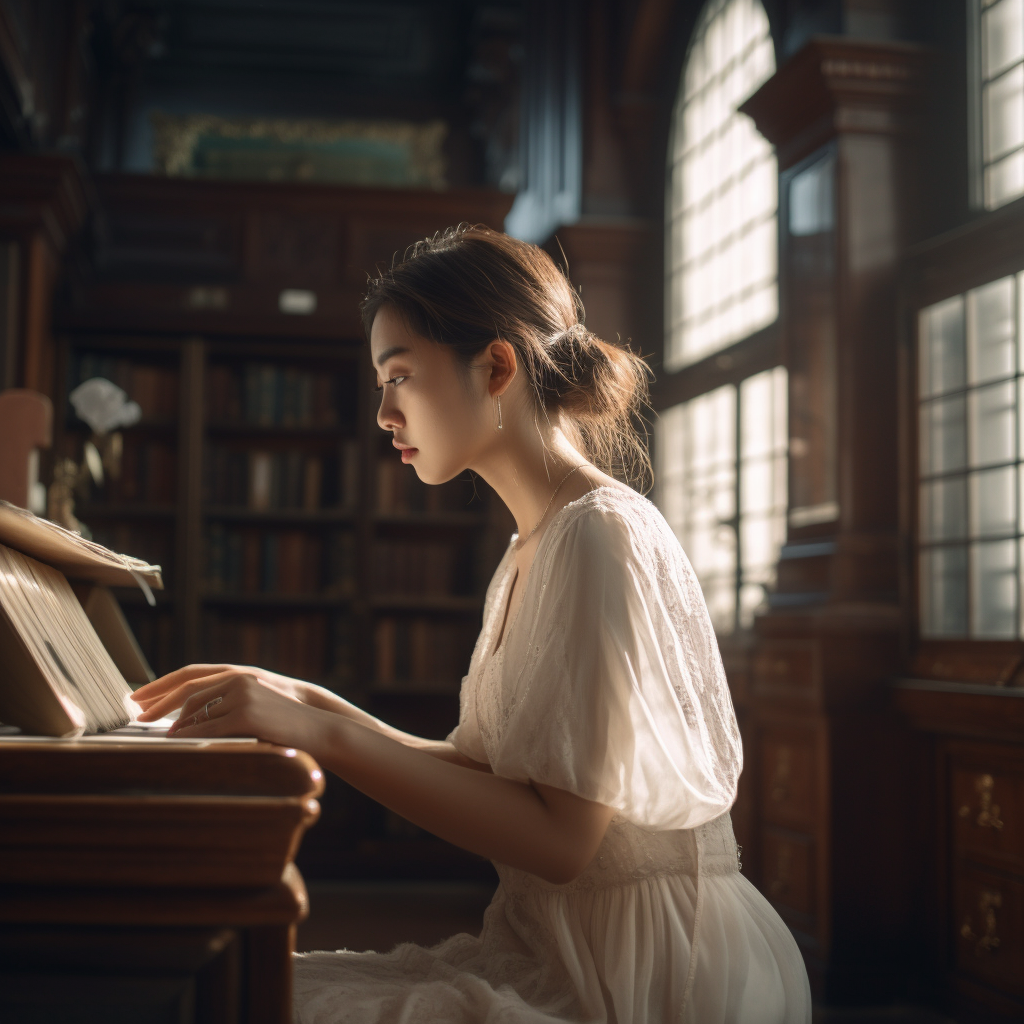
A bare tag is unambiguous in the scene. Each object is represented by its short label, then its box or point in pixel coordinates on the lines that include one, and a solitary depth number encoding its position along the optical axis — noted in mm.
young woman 917
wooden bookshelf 4930
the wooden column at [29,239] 4125
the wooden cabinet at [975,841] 2492
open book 789
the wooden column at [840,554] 2963
